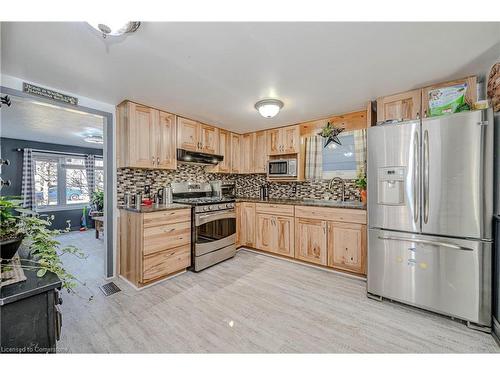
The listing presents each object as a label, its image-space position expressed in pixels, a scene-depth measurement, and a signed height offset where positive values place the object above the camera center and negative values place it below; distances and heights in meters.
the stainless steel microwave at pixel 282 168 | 3.56 +0.32
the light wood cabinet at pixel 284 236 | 3.24 -0.79
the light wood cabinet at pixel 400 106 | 2.24 +0.89
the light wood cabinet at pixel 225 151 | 3.88 +0.67
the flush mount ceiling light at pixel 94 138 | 4.55 +1.06
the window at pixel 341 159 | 3.29 +0.44
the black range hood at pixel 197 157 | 3.08 +0.46
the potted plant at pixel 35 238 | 0.91 -0.25
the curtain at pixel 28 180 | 4.90 +0.16
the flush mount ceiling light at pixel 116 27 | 1.18 +0.94
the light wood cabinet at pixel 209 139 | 3.50 +0.82
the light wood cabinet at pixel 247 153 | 4.16 +0.67
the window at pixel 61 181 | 5.26 +0.14
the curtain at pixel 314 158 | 3.57 +0.48
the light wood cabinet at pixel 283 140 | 3.57 +0.81
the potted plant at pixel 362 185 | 2.88 +0.01
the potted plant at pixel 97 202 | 5.55 -0.42
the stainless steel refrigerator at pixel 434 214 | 1.71 -0.26
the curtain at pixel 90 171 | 5.91 +0.43
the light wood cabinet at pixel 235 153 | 4.13 +0.67
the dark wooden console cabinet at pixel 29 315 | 0.72 -0.47
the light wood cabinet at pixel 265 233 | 3.46 -0.79
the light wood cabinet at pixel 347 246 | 2.63 -0.80
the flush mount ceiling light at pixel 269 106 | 2.53 +0.97
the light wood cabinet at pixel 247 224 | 3.67 -0.68
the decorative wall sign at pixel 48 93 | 2.06 +0.97
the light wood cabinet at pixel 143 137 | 2.60 +0.64
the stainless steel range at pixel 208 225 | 2.85 -0.58
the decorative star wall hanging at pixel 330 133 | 3.32 +0.85
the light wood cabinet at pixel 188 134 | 3.14 +0.81
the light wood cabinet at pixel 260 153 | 3.96 +0.63
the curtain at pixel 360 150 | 3.13 +0.54
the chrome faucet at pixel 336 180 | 3.31 +0.06
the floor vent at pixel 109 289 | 2.32 -1.17
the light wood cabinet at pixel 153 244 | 2.39 -0.71
